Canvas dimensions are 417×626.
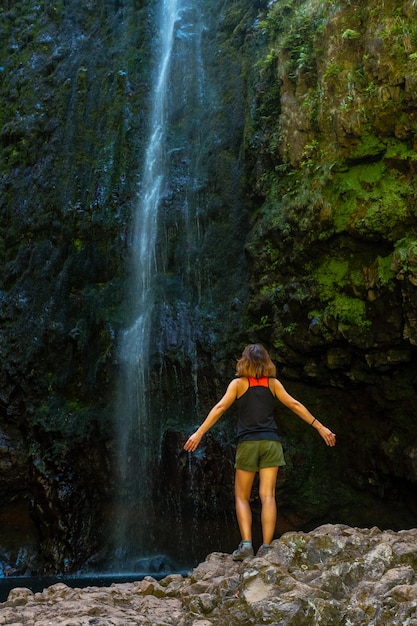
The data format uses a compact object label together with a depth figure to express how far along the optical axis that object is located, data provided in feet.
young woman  17.25
